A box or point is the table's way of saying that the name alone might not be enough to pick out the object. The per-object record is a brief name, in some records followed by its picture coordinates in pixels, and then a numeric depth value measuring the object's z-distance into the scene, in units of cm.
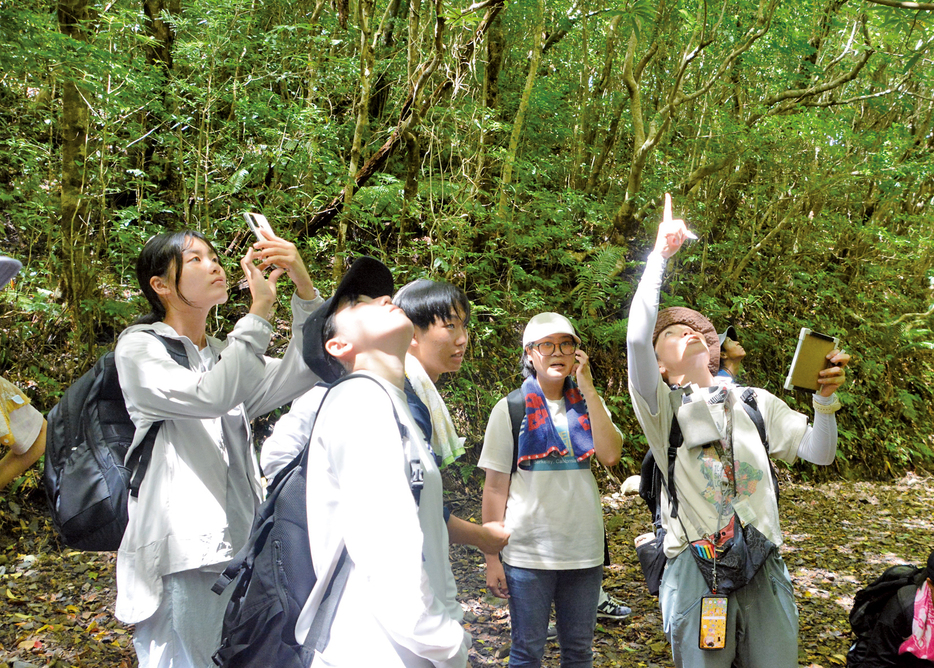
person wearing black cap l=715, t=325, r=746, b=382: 396
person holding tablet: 240
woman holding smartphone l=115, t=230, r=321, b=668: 198
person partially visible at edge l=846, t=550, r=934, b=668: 282
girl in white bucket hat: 274
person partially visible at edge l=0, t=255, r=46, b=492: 263
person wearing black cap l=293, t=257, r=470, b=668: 125
